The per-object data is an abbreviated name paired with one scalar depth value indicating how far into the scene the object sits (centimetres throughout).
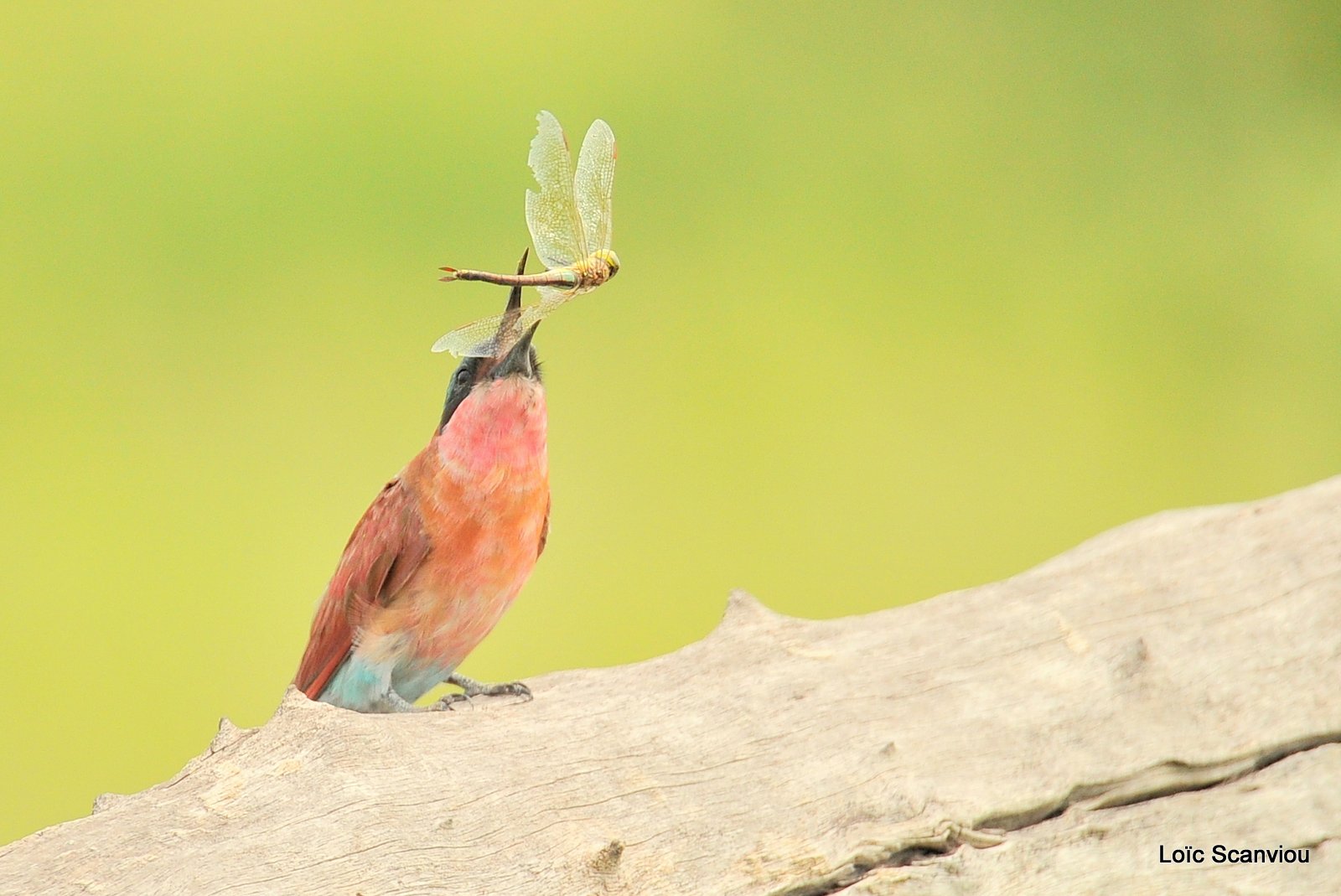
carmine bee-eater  846
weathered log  838
